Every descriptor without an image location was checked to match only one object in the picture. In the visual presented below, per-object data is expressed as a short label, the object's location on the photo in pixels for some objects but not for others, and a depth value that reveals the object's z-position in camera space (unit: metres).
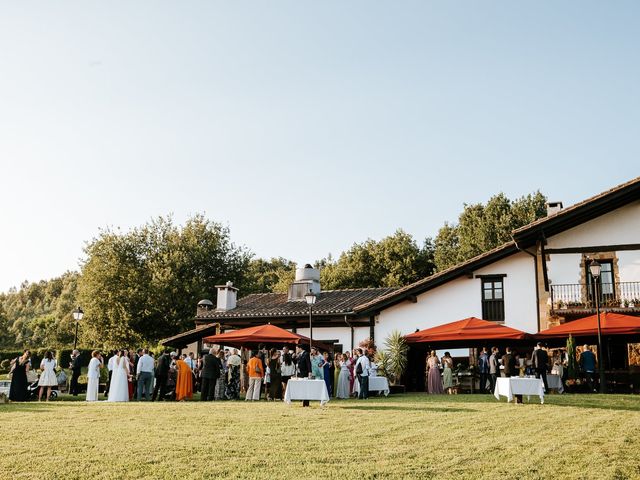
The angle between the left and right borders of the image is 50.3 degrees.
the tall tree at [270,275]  55.43
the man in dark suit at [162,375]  19.42
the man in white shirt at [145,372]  19.50
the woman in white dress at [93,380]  19.73
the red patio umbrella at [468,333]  20.39
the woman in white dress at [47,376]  19.94
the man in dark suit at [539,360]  18.66
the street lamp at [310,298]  23.38
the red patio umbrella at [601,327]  19.91
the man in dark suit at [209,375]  18.98
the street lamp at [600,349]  19.44
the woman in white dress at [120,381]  19.09
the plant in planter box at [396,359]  24.28
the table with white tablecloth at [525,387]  15.54
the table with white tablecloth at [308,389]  15.66
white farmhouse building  24.66
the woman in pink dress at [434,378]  22.11
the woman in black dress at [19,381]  19.12
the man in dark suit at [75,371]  22.75
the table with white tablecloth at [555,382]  20.78
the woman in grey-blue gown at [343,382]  20.78
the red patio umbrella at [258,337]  20.58
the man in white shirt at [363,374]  19.75
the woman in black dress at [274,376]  19.16
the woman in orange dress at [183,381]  19.55
